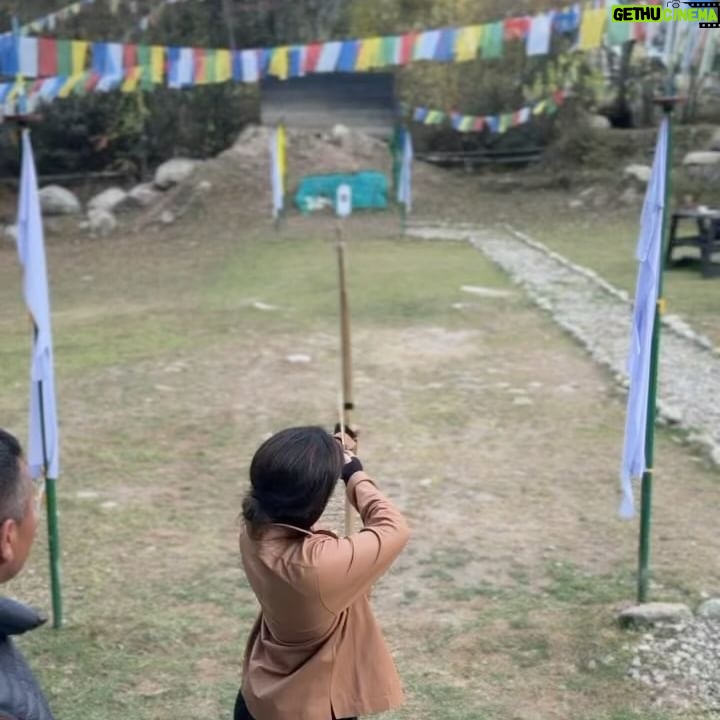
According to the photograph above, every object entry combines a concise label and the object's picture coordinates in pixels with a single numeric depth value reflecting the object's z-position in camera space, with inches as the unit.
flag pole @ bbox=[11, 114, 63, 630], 146.8
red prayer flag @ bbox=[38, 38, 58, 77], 430.0
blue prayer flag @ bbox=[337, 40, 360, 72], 534.3
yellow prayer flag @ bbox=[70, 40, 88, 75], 442.6
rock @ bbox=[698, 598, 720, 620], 143.3
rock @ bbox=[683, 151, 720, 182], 684.7
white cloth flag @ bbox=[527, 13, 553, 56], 457.7
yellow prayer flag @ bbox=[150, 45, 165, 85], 508.7
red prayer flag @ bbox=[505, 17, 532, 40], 472.7
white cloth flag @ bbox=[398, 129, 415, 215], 692.7
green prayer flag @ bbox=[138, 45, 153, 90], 493.4
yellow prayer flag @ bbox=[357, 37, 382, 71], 518.6
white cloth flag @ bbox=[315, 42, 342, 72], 538.6
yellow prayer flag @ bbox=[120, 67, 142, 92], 557.8
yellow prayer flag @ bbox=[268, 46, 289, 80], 562.3
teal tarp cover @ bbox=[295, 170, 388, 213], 756.6
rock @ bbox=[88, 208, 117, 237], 705.6
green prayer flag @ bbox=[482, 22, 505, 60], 476.1
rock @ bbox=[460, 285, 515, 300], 423.0
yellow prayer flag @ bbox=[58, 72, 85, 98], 645.9
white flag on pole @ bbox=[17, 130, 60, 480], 141.9
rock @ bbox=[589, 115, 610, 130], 829.8
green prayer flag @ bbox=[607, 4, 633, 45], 442.3
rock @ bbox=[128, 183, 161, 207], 781.3
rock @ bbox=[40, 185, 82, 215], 778.8
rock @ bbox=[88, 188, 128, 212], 770.8
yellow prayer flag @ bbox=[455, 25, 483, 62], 482.4
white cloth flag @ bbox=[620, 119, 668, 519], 136.1
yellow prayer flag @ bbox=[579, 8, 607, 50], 427.5
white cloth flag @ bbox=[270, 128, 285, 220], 669.9
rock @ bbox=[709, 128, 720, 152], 730.6
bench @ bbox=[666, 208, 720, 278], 451.8
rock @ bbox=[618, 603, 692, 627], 141.8
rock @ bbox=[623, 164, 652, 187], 724.7
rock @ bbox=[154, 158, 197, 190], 813.2
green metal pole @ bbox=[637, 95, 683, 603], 137.9
